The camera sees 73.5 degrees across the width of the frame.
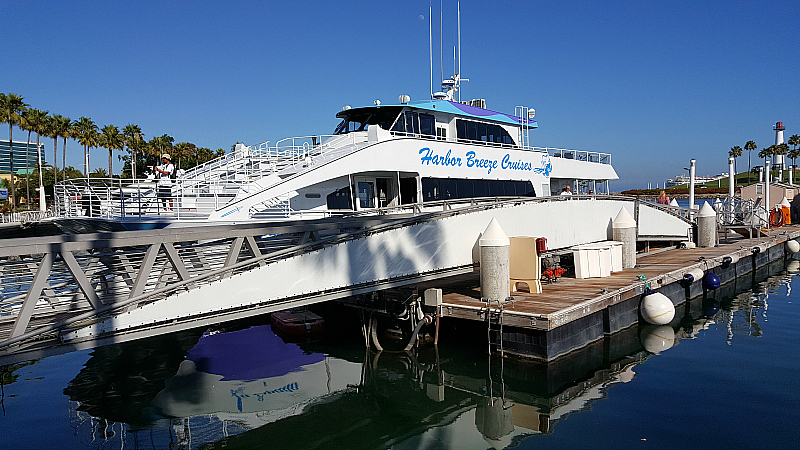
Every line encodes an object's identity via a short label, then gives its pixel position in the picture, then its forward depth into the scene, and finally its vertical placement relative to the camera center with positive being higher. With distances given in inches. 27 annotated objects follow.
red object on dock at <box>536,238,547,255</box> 542.3 -31.0
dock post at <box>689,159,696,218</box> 1204.5 +67.9
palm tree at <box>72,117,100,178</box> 2410.2 +430.8
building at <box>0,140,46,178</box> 6841.5 +825.9
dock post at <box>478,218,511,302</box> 497.7 -45.4
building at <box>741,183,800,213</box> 1856.5 +56.9
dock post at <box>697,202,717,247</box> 997.2 -35.3
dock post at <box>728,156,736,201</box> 1489.2 +90.3
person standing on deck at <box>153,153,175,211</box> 660.7 +71.7
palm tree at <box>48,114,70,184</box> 2356.1 +445.8
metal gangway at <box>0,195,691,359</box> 298.5 -34.5
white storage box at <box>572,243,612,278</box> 660.7 -58.8
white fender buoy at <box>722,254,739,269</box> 859.5 -82.6
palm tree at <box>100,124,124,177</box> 2453.2 +404.3
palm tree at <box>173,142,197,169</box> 2763.3 +393.1
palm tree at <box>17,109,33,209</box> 2249.0 +448.7
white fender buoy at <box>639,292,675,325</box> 616.1 -112.2
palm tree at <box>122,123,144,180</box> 2539.4 +453.3
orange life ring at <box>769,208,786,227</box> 1526.8 -28.2
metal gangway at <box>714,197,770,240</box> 1195.3 -17.3
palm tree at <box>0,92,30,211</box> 2190.0 +503.9
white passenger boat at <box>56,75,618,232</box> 563.2 +59.6
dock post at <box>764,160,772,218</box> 1610.5 +85.4
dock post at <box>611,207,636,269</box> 719.1 -29.3
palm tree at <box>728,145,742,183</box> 3698.8 +404.2
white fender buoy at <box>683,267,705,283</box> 717.9 -87.8
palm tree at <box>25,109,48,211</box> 2274.9 +466.6
